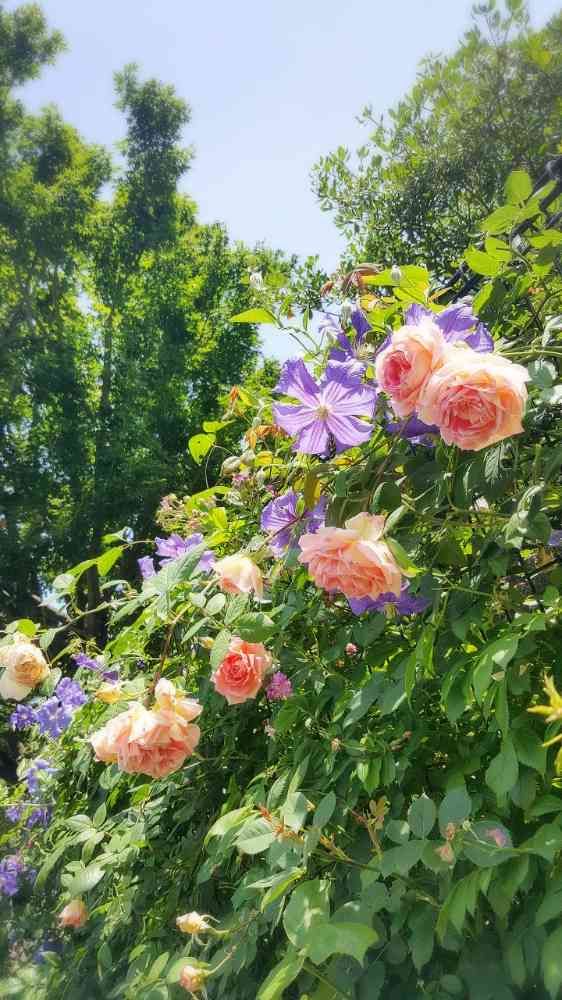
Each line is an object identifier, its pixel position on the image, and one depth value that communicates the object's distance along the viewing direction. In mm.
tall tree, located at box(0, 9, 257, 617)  10336
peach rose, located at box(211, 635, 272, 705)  1052
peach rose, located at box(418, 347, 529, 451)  733
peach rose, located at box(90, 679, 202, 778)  1017
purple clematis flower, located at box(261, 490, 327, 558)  999
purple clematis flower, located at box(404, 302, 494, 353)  842
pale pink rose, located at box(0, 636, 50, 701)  1280
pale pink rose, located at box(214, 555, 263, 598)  993
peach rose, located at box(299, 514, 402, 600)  785
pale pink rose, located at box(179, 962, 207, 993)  931
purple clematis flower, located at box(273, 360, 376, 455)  932
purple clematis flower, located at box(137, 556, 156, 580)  1767
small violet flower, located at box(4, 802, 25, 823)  2457
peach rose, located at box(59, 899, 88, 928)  1367
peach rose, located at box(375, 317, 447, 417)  784
